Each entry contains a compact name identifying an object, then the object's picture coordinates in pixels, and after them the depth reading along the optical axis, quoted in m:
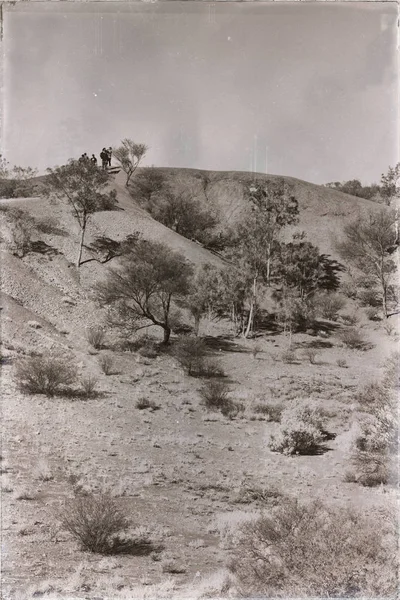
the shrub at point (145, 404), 16.36
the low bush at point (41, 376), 15.67
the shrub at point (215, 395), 17.43
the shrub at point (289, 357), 25.52
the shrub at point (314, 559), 6.81
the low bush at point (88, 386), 16.52
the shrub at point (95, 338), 21.94
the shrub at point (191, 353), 21.77
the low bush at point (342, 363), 24.73
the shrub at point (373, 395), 13.30
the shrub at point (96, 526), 8.27
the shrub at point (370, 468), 11.40
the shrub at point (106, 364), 19.14
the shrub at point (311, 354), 25.63
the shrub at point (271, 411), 16.23
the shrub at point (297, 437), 13.61
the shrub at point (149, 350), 22.70
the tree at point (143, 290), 24.78
